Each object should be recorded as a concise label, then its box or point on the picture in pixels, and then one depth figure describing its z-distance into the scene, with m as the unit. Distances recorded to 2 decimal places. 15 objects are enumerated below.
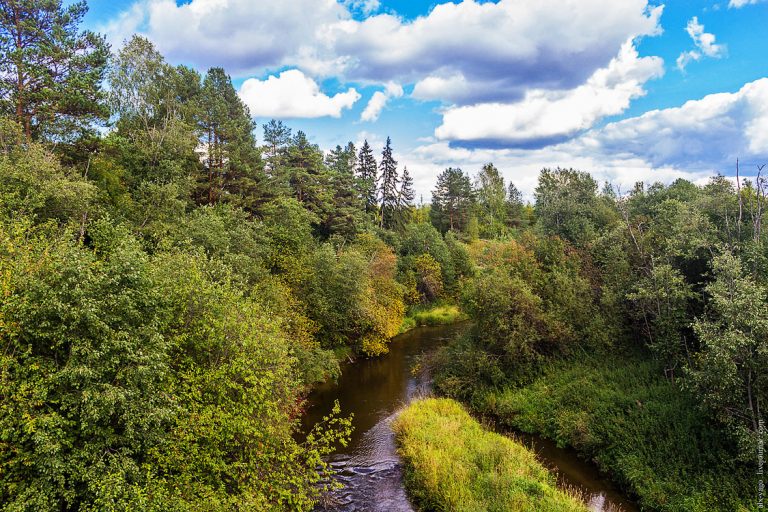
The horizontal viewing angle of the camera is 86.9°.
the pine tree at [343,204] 54.81
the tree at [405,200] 72.94
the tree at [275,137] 55.91
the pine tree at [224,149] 38.97
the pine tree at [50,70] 24.27
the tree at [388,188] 71.50
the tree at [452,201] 80.06
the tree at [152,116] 32.09
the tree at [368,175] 70.75
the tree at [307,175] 53.06
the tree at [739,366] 17.58
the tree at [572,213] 37.03
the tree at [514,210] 98.19
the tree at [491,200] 95.38
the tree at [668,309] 24.44
